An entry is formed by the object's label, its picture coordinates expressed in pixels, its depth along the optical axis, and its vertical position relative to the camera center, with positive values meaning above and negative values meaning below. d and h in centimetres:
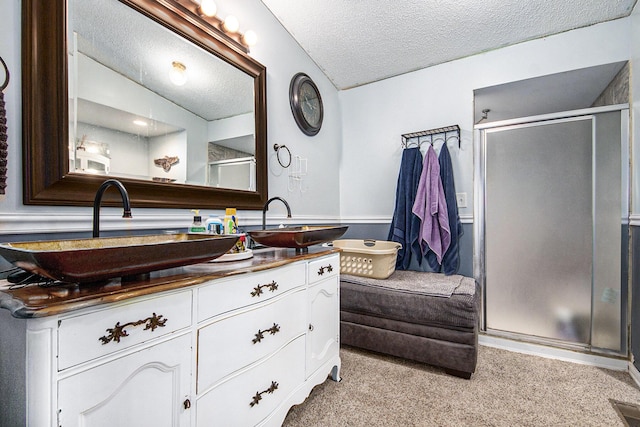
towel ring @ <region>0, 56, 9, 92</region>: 86 +42
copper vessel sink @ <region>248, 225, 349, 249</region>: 132 -12
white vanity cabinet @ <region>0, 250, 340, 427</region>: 58 -39
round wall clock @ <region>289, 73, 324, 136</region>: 219 +91
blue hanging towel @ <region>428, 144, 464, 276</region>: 229 -8
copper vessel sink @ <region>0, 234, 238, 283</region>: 58 -10
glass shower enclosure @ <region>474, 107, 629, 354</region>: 194 -12
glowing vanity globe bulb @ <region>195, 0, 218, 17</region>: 144 +106
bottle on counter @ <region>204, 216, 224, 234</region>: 130 -6
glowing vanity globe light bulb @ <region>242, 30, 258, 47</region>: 169 +106
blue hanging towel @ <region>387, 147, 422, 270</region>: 243 +3
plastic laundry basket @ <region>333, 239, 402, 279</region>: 206 -38
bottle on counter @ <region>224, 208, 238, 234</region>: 138 -5
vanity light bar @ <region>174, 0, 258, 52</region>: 143 +105
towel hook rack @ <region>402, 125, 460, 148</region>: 238 +70
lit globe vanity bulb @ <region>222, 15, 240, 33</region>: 157 +106
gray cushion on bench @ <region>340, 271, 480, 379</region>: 169 -69
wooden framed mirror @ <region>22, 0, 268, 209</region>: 91 +32
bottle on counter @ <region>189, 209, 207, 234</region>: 125 -6
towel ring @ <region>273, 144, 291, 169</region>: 200 +45
